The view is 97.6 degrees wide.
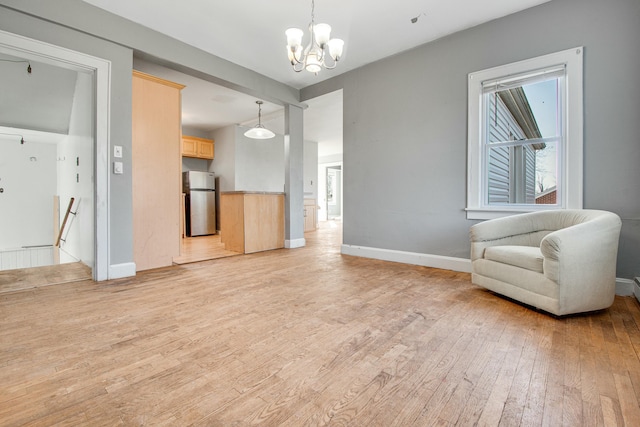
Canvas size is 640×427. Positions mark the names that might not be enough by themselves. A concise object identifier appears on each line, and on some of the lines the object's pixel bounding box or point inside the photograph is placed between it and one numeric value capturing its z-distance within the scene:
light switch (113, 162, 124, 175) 3.00
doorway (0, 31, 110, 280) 2.69
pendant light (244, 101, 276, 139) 5.38
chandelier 2.39
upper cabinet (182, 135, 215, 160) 6.81
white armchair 1.92
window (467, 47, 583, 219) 2.65
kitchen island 4.57
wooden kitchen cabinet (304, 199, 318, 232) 7.51
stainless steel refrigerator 6.65
